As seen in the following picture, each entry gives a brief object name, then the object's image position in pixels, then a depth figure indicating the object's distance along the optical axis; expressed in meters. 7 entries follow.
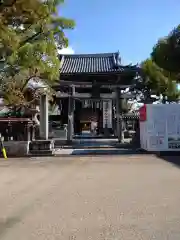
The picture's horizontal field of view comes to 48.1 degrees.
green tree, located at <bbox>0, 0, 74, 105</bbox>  4.48
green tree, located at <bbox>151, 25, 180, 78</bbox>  11.73
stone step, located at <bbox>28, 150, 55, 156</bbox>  11.89
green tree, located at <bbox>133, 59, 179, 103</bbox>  20.87
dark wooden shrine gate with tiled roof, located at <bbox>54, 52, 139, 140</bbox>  16.47
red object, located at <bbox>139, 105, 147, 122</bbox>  11.86
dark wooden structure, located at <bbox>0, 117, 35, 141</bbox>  12.73
